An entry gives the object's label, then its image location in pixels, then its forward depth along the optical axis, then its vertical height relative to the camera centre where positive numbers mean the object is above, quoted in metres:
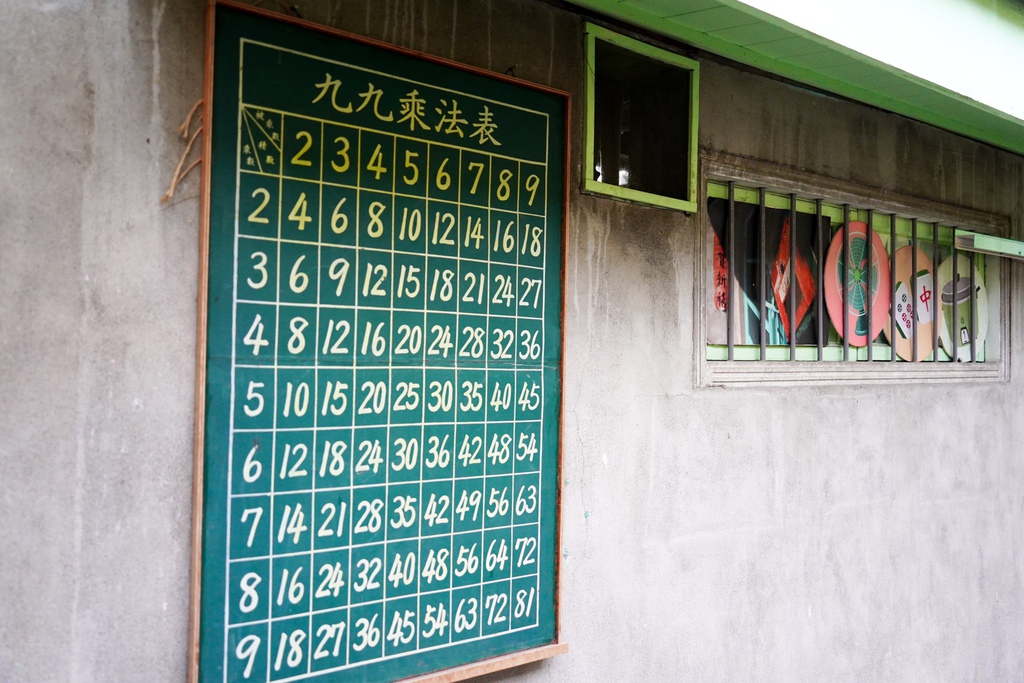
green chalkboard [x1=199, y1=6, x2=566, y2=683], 2.54 +0.03
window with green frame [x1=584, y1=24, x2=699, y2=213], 3.63 +1.15
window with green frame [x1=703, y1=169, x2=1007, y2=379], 4.21 +0.54
